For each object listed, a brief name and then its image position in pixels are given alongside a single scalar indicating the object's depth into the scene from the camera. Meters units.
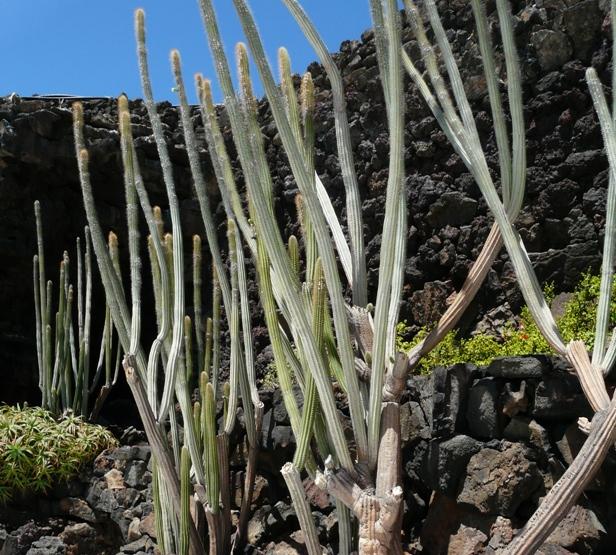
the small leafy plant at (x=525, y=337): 4.46
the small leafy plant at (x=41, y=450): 5.00
